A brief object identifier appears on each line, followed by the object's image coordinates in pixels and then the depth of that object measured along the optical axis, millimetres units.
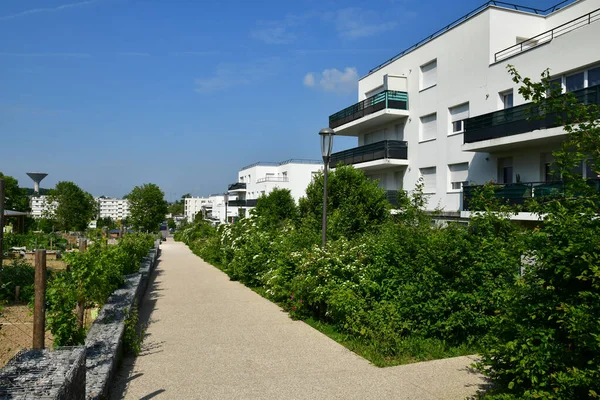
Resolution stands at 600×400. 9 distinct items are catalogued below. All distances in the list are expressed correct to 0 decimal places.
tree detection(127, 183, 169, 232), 50750
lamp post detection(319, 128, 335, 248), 10852
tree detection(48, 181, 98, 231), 56750
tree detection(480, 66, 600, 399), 3479
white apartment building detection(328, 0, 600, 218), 14883
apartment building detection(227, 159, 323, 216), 49469
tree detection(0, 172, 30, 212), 52781
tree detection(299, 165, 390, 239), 14276
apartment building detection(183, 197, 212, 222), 162712
